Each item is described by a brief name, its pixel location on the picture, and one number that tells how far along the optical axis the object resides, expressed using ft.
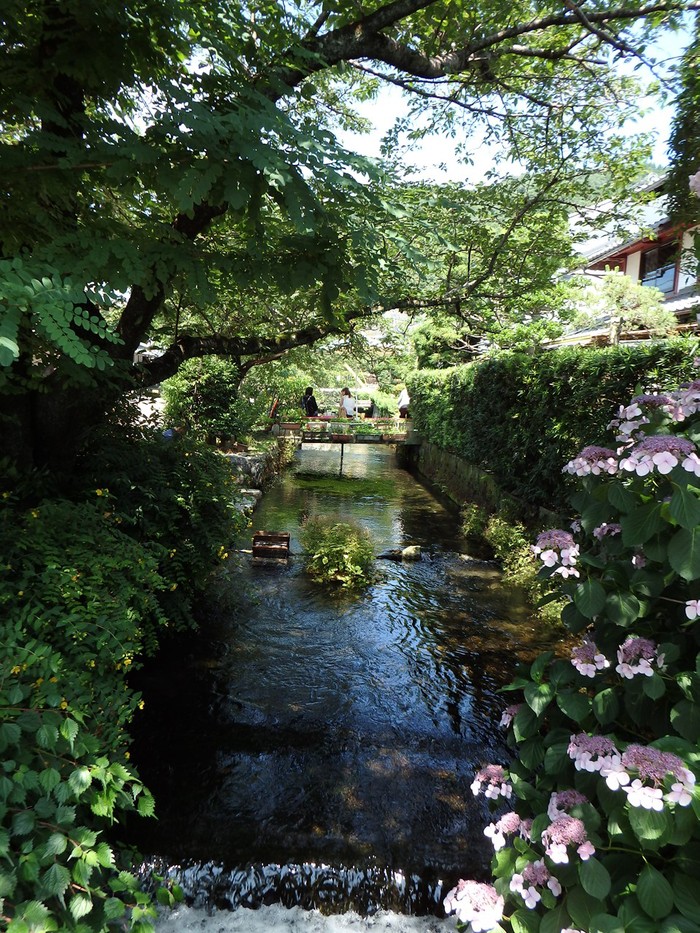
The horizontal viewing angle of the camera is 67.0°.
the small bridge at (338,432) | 54.37
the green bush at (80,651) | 6.69
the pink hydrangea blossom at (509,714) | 7.89
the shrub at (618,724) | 5.23
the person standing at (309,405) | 63.41
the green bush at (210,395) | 42.29
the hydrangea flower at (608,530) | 7.64
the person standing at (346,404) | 67.82
